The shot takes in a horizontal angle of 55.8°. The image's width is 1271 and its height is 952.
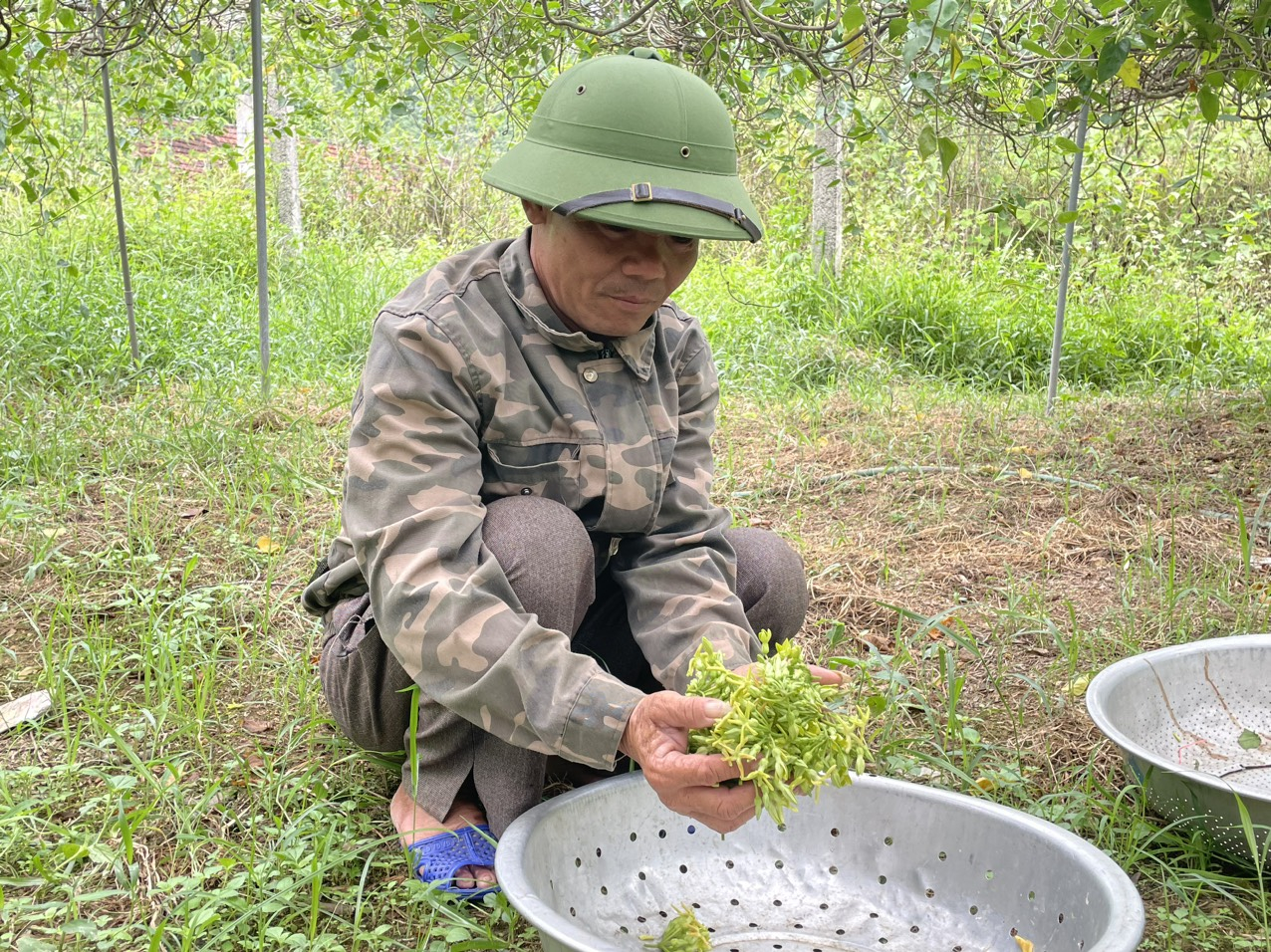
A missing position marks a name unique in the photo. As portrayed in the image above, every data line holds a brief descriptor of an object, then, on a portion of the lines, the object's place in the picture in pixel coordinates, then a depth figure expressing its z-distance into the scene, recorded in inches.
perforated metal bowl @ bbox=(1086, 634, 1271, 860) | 84.4
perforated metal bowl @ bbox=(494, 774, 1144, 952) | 63.7
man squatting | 62.5
